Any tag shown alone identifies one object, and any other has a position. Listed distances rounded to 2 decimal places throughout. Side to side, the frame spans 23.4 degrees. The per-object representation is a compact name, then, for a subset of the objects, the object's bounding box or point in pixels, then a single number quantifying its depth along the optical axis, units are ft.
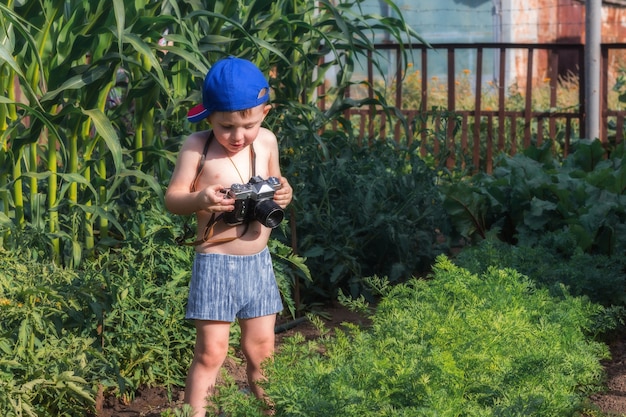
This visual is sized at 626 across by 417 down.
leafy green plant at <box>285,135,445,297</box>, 23.94
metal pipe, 33.53
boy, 14.56
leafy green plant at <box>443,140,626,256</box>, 23.91
